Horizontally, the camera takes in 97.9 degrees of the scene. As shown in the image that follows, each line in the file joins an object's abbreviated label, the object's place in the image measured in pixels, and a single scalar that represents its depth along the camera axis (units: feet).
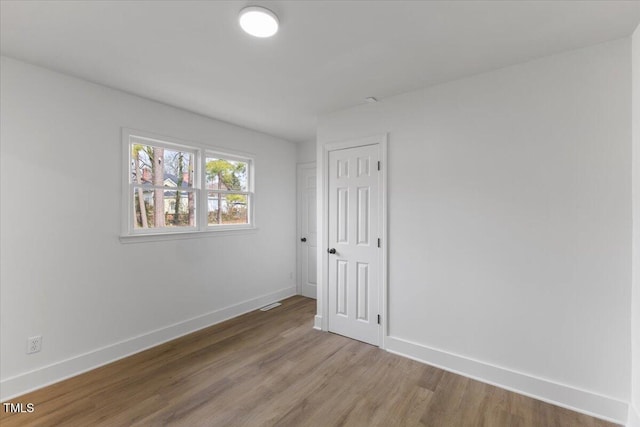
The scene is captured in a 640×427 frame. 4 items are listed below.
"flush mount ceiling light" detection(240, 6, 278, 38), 5.34
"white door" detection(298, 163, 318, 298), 15.43
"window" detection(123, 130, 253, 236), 9.76
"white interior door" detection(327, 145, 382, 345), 9.96
